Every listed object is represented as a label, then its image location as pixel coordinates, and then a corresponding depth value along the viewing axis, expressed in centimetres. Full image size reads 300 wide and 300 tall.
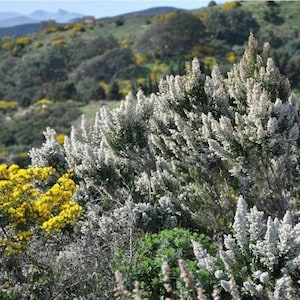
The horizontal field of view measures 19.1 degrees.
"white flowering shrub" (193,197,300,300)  831
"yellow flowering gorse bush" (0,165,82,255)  1066
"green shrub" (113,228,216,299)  944
